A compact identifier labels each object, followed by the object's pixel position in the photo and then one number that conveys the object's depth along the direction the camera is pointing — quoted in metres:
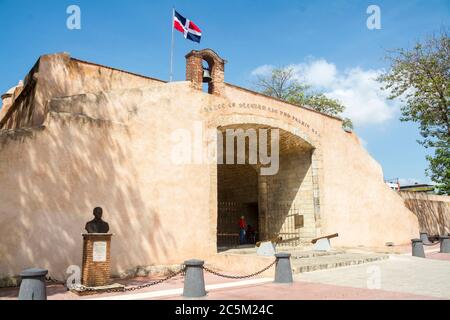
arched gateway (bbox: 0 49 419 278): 7.93
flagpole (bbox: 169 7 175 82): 12.46
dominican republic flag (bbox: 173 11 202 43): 12.36
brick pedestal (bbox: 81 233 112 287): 6.92
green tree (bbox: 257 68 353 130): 29.16
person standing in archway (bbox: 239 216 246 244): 15.64
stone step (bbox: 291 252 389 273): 8.99
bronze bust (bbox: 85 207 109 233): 7.23
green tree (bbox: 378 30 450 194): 18.48
